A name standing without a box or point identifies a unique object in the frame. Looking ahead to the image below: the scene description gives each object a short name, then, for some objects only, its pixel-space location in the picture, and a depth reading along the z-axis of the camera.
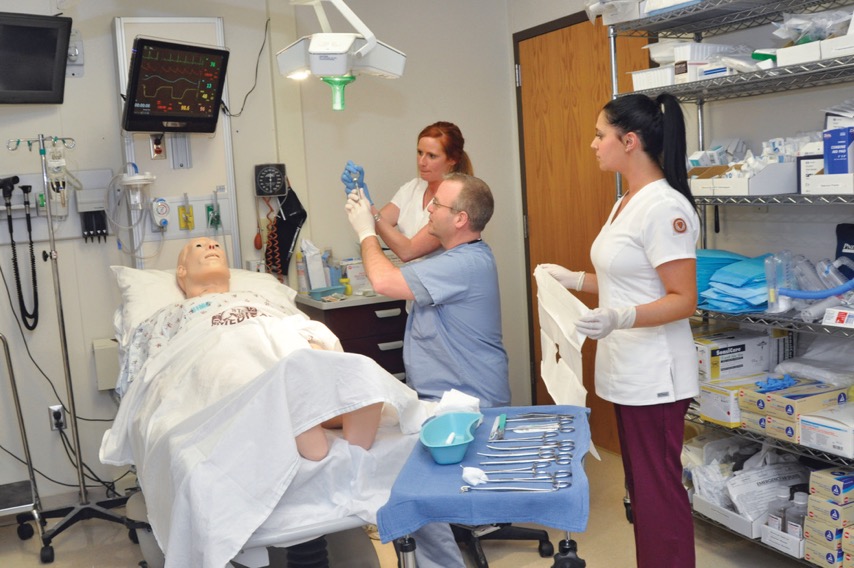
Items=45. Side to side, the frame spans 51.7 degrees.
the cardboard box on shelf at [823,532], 2.50
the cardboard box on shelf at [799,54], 2.43
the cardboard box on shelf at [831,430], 2.45
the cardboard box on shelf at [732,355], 2.91
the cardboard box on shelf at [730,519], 2.77
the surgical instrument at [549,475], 1.71
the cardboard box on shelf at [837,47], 2.34
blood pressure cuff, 3.89
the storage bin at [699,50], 2.81
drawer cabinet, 3.62
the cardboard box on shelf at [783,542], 2.62
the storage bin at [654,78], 2.88
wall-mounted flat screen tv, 3.25
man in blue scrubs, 2.57
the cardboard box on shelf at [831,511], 2.49
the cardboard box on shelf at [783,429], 2.60
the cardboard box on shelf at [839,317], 2.43
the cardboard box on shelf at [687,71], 2.81
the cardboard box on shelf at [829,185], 2.41
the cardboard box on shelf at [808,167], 2.53
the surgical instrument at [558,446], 1.86
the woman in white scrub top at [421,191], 3.06
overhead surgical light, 2.34
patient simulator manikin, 3.25
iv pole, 3.26
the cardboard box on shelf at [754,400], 2.71
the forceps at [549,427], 1.99
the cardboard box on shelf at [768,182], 2.64
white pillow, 3.17
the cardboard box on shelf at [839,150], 2.39
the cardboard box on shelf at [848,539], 2.46
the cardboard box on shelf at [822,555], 2.50
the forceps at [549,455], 1.80
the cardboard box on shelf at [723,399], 2.82
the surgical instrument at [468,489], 1.65
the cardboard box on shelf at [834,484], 2.49
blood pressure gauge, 3.79
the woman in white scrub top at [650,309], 2.29
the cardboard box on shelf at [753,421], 2.73
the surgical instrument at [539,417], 2.07
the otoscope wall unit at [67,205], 3.53
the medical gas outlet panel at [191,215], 3.62
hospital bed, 1.91
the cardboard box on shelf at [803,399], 2.59
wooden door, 3.79
